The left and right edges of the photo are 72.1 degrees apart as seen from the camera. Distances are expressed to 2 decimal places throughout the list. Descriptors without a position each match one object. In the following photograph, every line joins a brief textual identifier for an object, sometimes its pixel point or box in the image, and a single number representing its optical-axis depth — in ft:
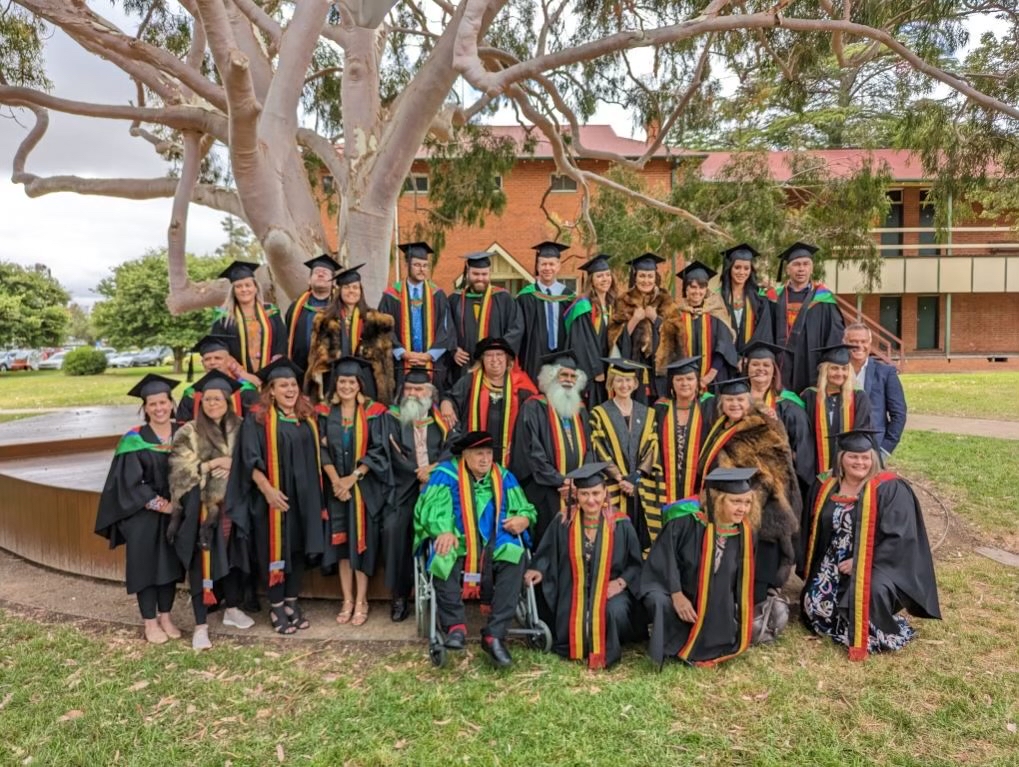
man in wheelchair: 12.73
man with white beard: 14.60
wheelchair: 12.50
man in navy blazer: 16.14
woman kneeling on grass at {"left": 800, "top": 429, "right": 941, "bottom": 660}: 12.75
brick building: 66.64
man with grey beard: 14.73
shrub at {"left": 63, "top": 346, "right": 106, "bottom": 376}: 99.71
